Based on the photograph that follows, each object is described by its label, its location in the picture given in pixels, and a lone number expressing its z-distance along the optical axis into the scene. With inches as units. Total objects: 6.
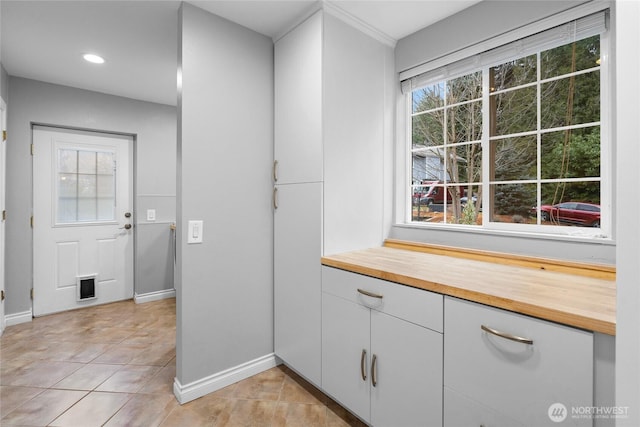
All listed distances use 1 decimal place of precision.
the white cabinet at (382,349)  51.7
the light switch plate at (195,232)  75.4
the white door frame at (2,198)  110.5
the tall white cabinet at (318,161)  74.7
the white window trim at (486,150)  58.9
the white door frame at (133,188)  147.6
